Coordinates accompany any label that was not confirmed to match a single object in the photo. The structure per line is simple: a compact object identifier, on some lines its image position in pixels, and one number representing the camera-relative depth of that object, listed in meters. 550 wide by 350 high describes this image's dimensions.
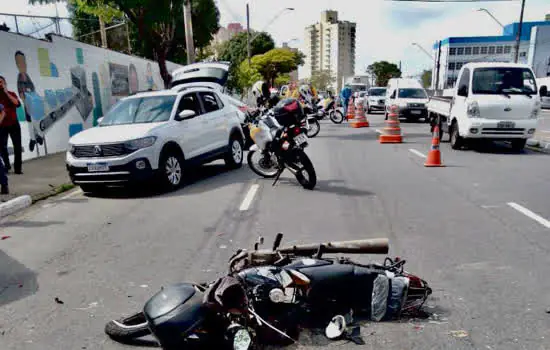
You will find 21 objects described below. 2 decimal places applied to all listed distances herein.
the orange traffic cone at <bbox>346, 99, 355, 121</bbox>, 25.73
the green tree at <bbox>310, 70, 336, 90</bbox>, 115.42
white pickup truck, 12.05
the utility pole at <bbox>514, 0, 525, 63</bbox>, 27.33
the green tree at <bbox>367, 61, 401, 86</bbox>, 109.94
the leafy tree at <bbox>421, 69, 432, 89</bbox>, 110.76
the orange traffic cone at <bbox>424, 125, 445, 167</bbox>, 10.35
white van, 23.38
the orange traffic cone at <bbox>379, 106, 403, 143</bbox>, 15.01
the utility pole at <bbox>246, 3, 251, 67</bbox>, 39.47
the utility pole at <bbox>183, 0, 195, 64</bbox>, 21.22
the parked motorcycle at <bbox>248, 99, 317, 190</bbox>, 8.34
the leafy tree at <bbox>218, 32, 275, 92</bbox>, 72.11
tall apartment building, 156.25
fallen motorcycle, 2.82
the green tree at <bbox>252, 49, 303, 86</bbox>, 69.56
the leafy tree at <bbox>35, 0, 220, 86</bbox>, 17.78
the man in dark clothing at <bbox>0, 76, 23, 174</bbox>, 9.71
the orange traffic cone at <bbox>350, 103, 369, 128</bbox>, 20.61
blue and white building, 87.06
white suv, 8.07
